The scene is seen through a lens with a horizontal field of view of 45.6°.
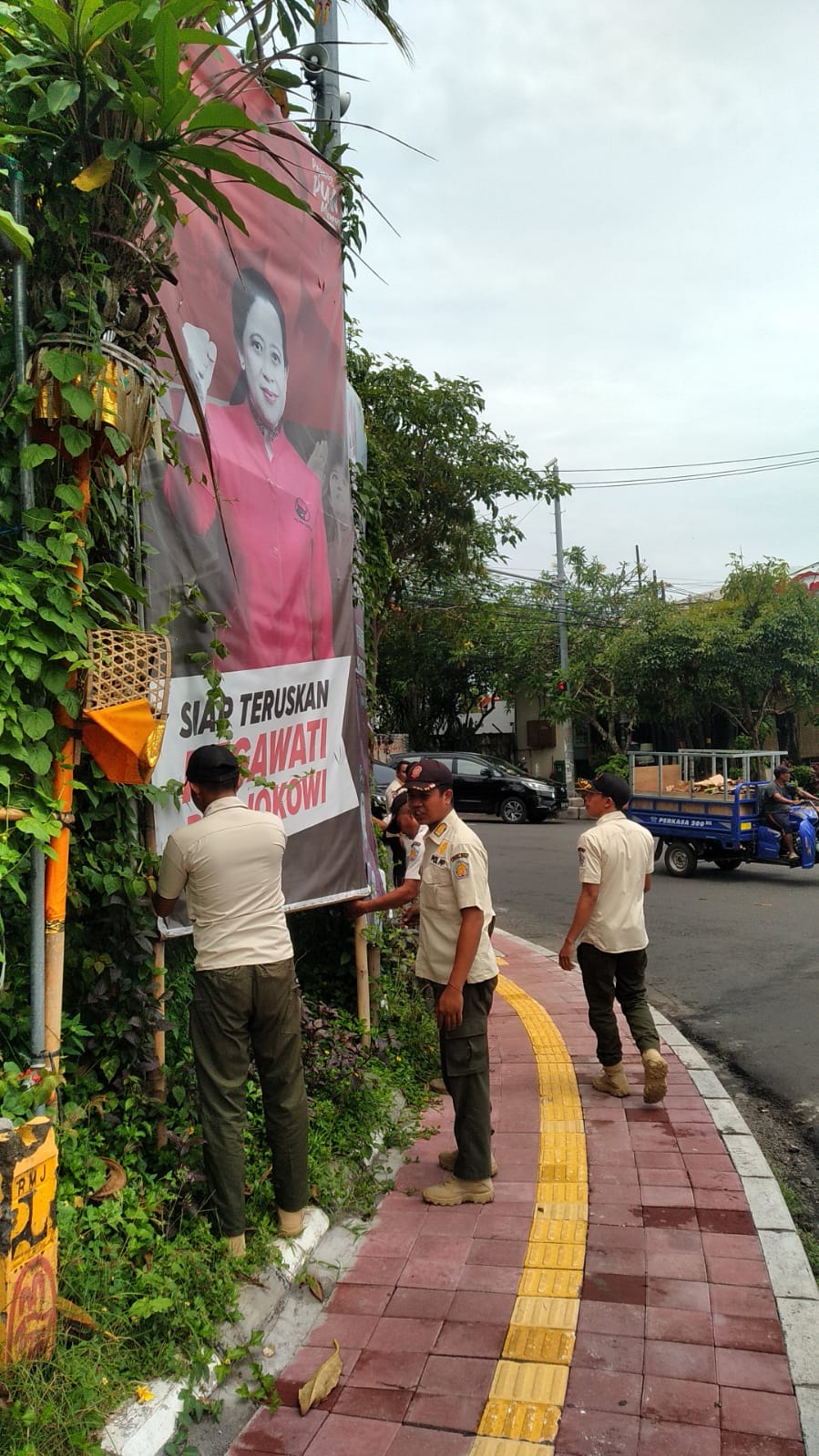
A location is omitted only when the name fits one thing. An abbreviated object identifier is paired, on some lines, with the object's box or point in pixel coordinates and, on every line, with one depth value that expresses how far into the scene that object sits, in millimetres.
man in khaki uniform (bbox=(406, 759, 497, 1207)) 3729
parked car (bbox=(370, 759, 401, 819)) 13416
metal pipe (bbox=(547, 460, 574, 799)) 24859
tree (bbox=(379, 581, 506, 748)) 29016
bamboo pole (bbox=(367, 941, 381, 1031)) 5312
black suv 20781
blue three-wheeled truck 11492
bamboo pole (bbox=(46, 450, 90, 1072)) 2756
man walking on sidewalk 4824
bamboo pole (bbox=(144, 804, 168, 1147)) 3297
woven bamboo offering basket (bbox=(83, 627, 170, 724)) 2805
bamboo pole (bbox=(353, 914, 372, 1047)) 4789
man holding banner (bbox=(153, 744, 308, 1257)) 3102
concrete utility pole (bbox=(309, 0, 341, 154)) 5496
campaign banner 3670
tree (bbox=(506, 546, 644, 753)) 24844
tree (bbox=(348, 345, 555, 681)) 11031
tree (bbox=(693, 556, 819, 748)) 19719
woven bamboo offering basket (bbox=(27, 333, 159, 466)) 2729
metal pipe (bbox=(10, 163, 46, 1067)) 2678
